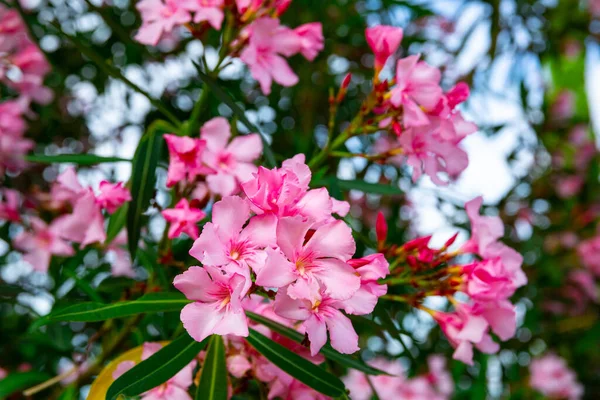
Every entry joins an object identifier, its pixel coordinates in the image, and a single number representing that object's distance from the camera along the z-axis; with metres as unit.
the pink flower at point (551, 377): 2.12
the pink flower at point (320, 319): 0.30
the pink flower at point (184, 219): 0.38
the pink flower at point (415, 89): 0.40
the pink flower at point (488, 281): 0.38
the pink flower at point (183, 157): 0.39
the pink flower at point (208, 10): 0.43
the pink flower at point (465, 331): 0.39
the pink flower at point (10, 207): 0.59
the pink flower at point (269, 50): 0.44
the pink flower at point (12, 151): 0.62
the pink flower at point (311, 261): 0.30
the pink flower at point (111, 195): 0.41
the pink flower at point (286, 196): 0.31
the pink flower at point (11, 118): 0.61
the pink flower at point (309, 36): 0.48
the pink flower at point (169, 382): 0.36
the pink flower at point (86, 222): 0.42
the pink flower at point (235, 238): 0.30
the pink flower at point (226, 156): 0.41
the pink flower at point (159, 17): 0.44
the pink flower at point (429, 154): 0.42
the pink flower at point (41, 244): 0.54
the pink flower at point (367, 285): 0.31
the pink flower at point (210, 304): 0.30
